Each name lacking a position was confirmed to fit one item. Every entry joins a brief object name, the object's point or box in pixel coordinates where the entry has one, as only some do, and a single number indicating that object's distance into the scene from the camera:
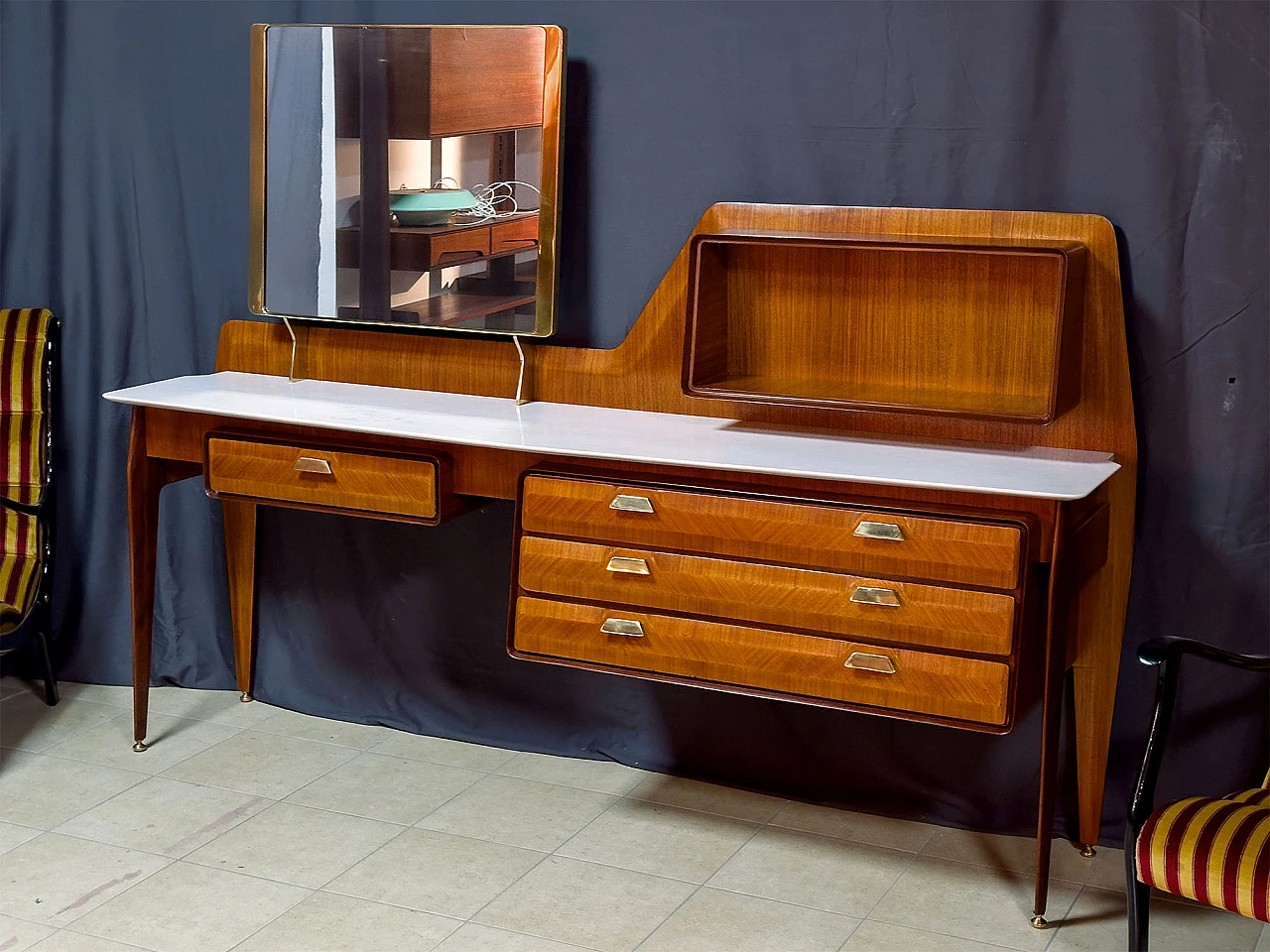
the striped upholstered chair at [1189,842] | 1.94
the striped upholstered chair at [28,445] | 3.22
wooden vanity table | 2.30
